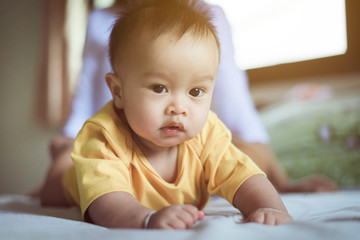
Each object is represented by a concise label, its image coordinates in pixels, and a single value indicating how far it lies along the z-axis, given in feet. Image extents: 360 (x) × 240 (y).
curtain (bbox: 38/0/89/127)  5.42
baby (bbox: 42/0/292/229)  1.30
